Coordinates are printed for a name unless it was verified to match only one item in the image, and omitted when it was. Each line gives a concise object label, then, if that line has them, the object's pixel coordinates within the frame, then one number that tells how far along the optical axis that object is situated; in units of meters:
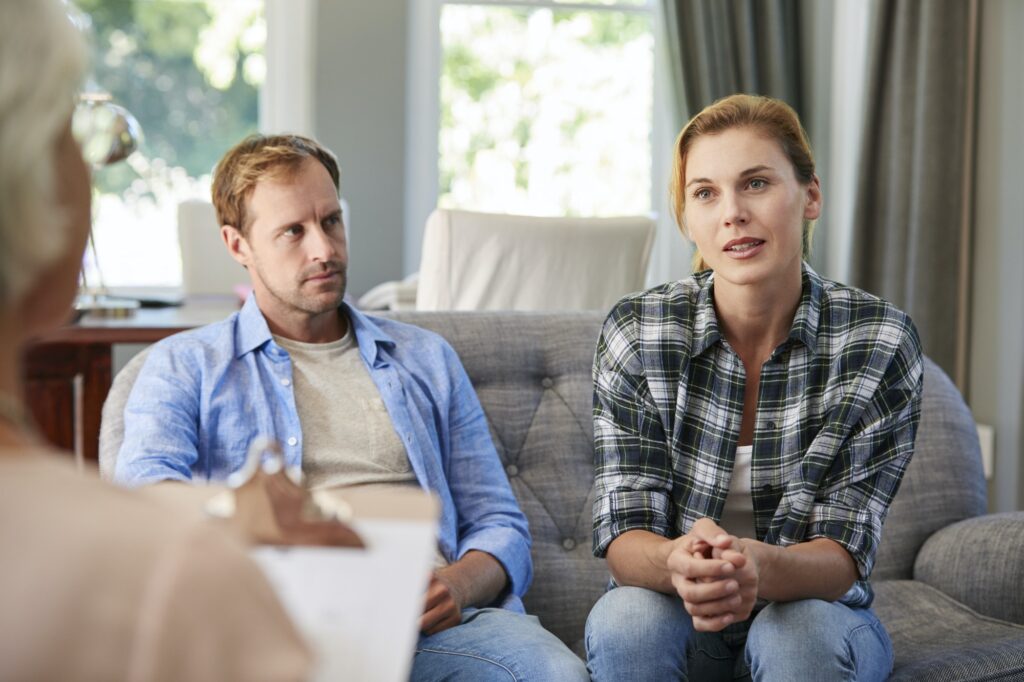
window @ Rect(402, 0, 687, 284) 5.11
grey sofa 1.94
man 1.75
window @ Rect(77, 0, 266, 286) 5.05
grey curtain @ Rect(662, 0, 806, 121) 4.84
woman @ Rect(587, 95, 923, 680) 1.57
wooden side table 2.70
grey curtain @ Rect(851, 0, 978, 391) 3.91
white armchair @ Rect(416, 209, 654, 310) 2.74
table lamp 3.12
